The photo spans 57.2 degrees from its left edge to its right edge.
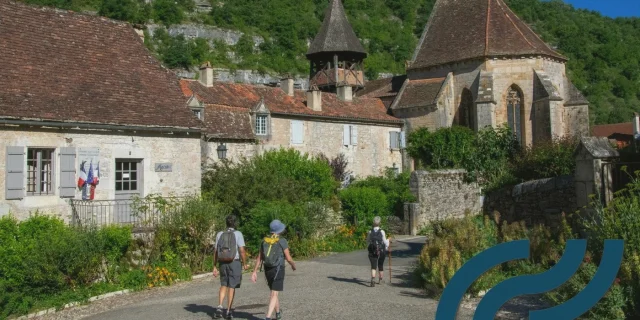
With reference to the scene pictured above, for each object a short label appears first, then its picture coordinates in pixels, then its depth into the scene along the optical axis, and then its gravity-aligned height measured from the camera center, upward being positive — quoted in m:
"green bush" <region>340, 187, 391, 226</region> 20.28 -0.74
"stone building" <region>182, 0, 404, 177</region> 23.58 +2.80
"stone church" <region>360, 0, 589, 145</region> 28.56 +5.10
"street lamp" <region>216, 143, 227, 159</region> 22.27 +1.35
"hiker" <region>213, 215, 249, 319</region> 8.52 -1.08
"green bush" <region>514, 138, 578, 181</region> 16.55 +0.54
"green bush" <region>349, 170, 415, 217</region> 21.78 -0.19
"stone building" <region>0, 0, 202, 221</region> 13.88 +1.80
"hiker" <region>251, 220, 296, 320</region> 7.93 -1.03
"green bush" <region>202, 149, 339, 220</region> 16.53 +0.06
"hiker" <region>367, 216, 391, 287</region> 10.92 -1.17
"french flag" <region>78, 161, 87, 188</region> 14.69 +0.29
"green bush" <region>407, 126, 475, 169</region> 26.67 +1.68
